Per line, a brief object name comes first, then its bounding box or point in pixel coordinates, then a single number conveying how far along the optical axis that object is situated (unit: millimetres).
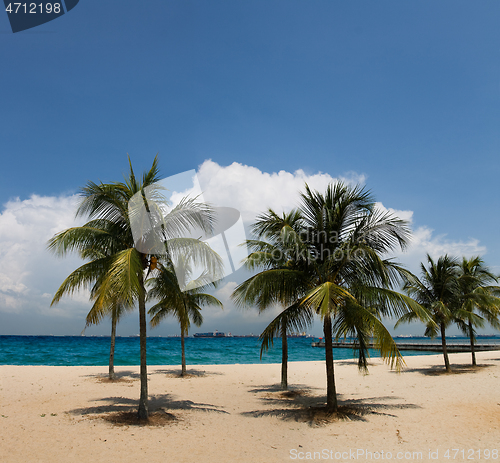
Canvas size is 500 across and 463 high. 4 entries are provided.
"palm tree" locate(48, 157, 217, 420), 8516
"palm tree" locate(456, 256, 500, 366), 17219
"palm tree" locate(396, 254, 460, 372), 17266
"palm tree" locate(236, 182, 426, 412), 8578
